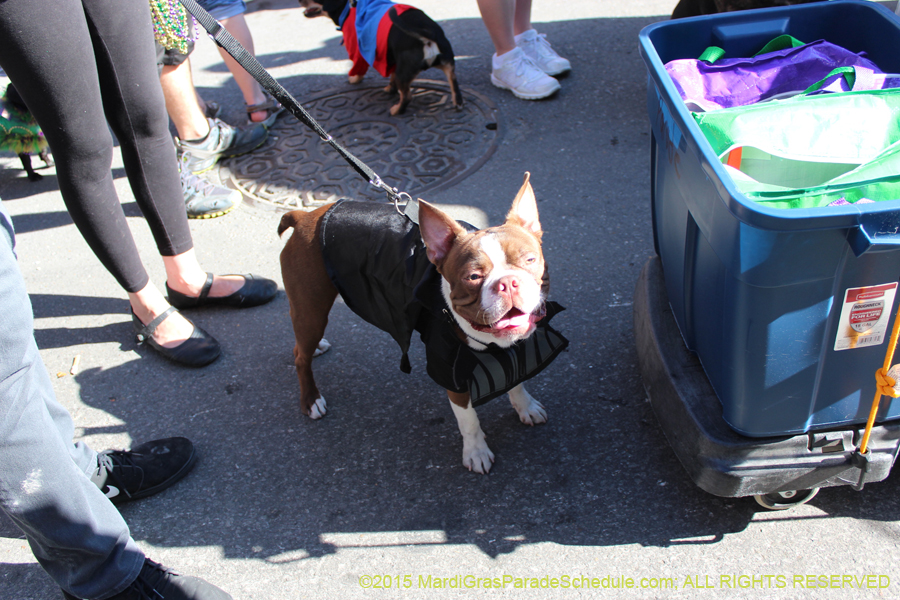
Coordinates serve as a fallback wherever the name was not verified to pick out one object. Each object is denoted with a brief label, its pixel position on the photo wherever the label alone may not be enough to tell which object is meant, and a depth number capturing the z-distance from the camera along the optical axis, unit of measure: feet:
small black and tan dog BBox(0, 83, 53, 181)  13.37
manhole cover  12.70
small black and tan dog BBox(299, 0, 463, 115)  13.98
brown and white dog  5.98
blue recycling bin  4.48
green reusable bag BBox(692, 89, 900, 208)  5.32
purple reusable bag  6.96
